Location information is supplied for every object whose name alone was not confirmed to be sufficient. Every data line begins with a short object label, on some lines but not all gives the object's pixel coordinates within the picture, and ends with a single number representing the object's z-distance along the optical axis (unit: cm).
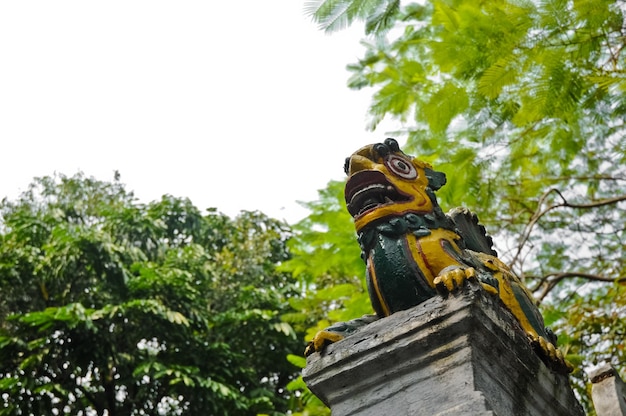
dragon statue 263
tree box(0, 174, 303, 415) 1059
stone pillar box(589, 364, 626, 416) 329
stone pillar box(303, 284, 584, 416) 227
